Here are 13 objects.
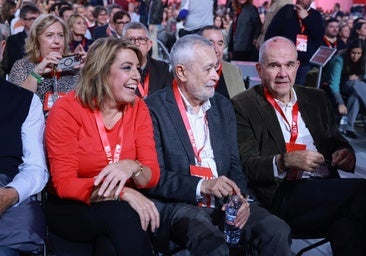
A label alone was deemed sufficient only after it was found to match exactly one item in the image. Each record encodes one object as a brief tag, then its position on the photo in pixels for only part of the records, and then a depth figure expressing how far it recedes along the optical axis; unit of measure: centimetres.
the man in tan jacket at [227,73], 429
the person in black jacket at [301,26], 592
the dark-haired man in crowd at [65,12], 751
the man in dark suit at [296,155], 256
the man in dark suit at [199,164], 234
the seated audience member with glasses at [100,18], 891
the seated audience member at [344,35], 893
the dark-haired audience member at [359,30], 856
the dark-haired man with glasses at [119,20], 668
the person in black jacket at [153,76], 389
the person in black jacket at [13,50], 505
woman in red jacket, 214
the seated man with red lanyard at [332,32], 809
